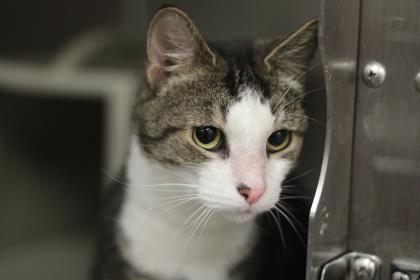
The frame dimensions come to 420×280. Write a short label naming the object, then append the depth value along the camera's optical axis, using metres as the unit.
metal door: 0.46
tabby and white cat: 0.51
